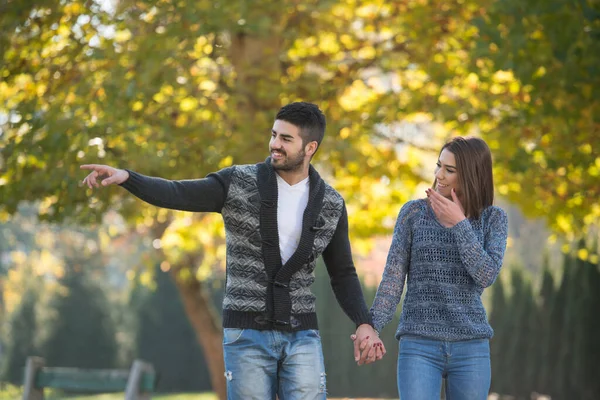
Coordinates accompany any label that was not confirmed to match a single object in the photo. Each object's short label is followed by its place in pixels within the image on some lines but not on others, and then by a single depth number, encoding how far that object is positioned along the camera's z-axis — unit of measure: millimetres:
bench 15781
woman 9492
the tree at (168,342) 47844
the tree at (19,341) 47622
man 9141
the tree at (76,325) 48094
